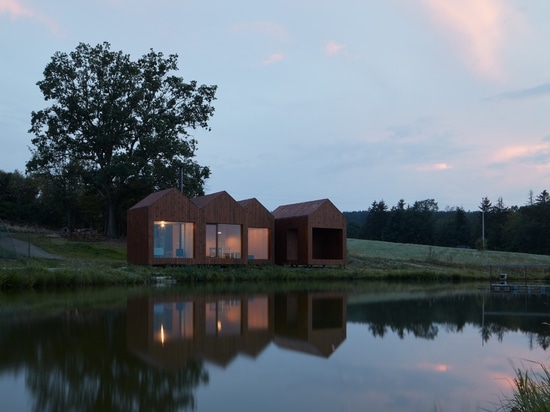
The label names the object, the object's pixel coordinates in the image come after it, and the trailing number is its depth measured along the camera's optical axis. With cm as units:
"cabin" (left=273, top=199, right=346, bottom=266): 2947
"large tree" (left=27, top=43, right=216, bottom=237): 3312
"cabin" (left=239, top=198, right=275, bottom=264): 2922
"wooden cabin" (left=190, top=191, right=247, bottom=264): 2709
